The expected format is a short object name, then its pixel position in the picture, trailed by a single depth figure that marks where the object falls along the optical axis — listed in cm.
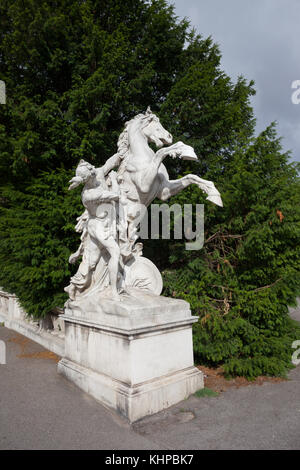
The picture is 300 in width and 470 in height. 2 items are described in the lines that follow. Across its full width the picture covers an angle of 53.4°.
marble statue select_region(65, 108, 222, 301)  415
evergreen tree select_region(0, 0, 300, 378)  483
